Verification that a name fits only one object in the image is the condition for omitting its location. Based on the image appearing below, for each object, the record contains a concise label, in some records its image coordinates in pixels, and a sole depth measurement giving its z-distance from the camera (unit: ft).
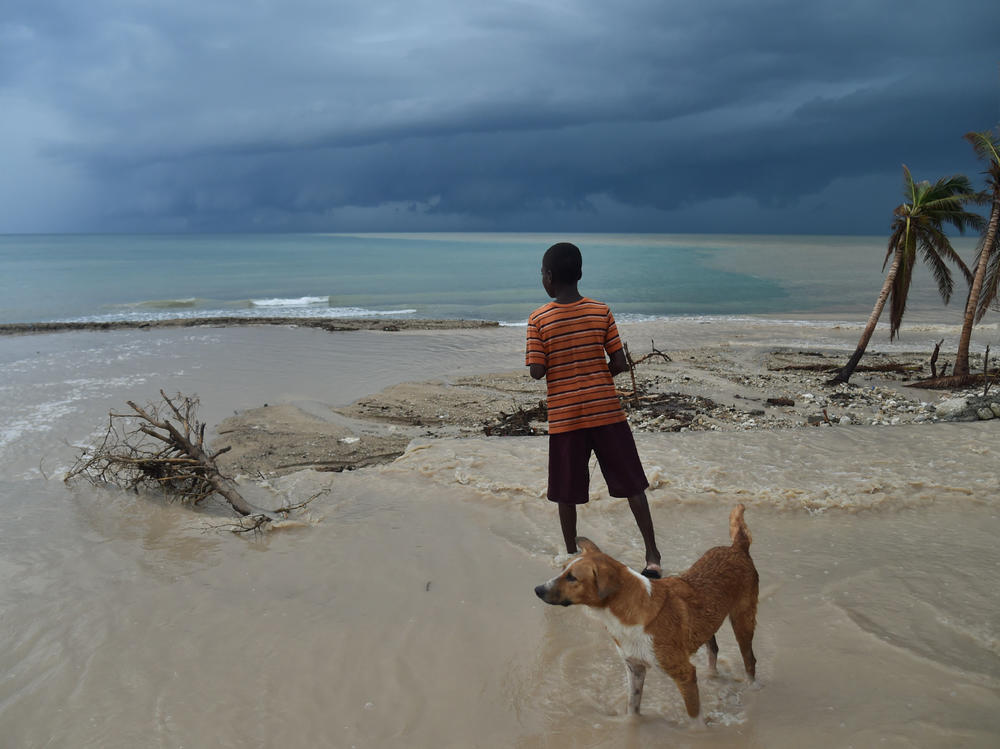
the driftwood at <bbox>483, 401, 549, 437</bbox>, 30.25
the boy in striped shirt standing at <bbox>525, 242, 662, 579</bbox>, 13.00
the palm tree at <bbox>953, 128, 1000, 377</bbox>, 43.47
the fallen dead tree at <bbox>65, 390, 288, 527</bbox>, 19.40
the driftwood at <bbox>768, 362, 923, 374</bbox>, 49.90
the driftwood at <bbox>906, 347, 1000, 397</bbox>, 42.55
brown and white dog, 8.96
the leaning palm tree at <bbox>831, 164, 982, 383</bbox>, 44.47
